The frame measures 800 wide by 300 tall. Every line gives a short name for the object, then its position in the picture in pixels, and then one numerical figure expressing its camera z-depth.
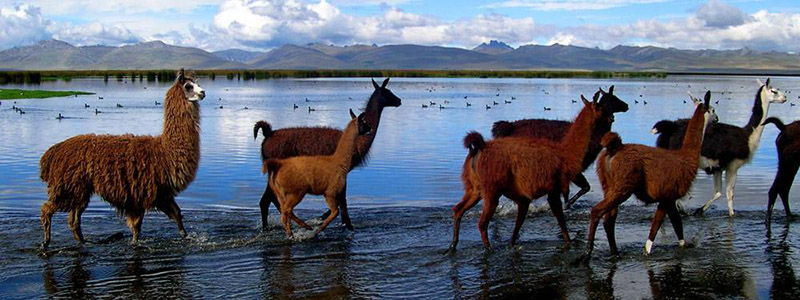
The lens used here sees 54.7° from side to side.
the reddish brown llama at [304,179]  8.52
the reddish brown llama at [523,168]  7.61
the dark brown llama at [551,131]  10.64
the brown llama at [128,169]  7.88
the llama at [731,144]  10.20
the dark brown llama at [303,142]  9.93
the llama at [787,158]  9.60
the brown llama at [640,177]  7.37
